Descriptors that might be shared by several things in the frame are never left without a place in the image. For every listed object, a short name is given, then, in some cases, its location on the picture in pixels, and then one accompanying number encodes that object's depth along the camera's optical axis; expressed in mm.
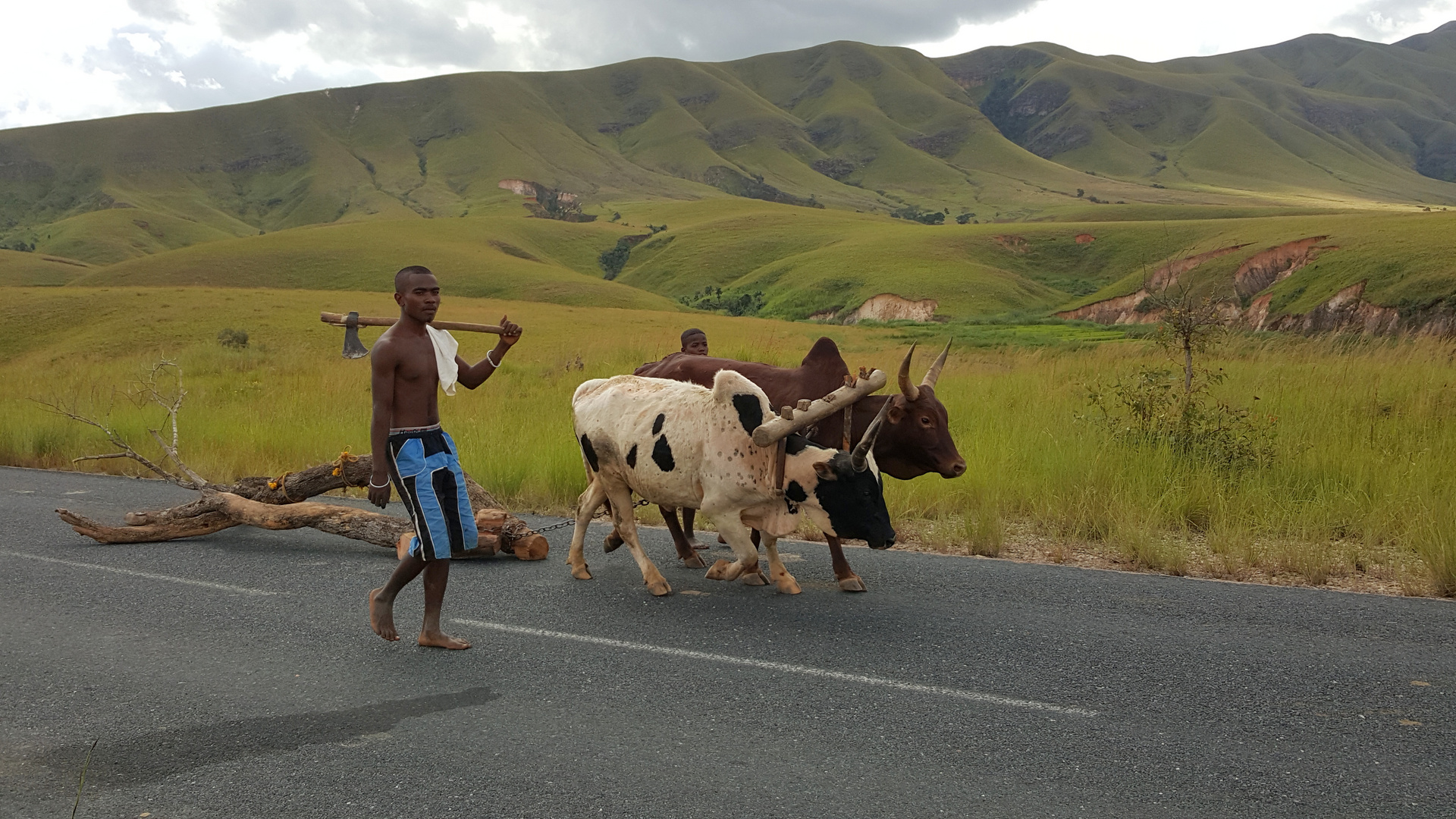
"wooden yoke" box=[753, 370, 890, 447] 6277
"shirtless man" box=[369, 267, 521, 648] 5625
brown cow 7027
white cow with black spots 6195
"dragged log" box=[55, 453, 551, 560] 8156
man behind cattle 7824
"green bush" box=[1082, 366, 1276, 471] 10523
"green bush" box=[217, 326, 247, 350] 34188
